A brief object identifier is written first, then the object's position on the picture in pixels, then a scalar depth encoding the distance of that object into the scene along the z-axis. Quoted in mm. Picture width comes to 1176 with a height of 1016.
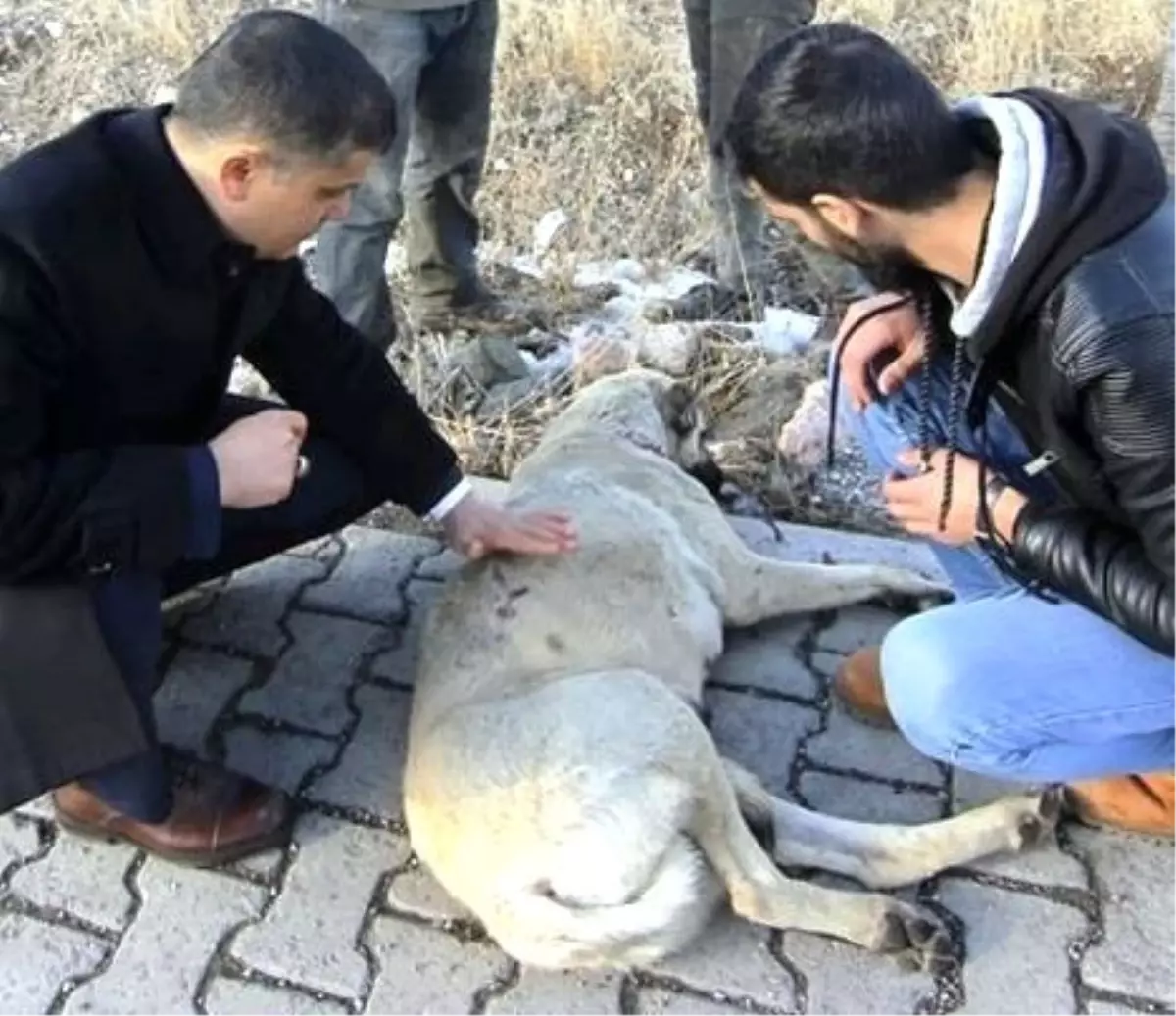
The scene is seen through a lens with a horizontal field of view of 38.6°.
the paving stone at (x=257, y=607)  3863
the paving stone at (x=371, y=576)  3973
